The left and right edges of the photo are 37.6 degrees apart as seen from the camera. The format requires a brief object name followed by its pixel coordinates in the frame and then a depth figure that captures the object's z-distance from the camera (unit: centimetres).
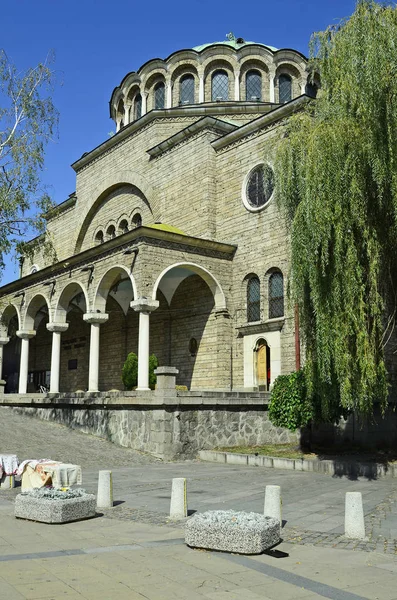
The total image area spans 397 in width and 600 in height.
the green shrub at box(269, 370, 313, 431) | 1432
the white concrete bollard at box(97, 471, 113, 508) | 888
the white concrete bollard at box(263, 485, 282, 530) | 736
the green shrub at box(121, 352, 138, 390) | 2122
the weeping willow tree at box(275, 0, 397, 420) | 1096
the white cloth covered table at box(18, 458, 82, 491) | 942
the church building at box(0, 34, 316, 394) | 2097
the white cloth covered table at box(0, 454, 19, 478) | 1074
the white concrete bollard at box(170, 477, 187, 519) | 800
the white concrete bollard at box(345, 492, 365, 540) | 690
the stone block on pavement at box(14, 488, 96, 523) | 767
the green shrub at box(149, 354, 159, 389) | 2031
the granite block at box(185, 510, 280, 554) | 618
